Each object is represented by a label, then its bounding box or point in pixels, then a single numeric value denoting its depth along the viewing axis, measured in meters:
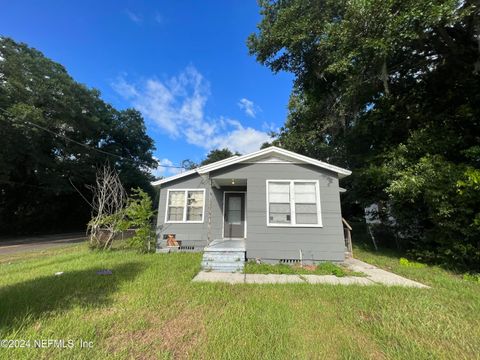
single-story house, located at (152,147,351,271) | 6.95
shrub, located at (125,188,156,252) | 8.96
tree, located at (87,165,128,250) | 9.30
